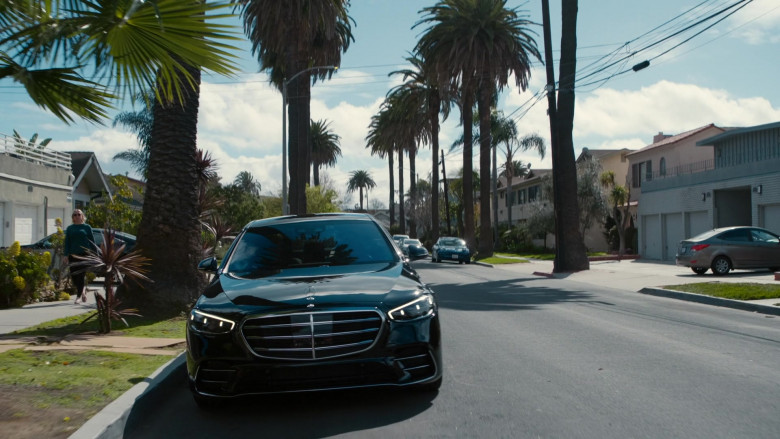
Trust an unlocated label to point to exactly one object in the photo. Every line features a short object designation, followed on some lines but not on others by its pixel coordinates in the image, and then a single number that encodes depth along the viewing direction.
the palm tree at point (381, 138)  58.28
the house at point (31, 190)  22.39
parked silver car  21.98
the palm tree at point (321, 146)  67.81
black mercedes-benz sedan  5.30
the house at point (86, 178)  32.94
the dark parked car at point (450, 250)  38.00
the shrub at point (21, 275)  12.66
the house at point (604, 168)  48.94
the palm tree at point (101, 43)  5.05
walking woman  12.96
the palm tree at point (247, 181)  95.88
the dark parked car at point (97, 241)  19.73
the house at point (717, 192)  26.13
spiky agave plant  9.30
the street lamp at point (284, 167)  30.86
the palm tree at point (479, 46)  37.62
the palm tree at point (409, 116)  50.59
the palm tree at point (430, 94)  49.44
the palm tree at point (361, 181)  127.50
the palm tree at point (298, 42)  29.23
